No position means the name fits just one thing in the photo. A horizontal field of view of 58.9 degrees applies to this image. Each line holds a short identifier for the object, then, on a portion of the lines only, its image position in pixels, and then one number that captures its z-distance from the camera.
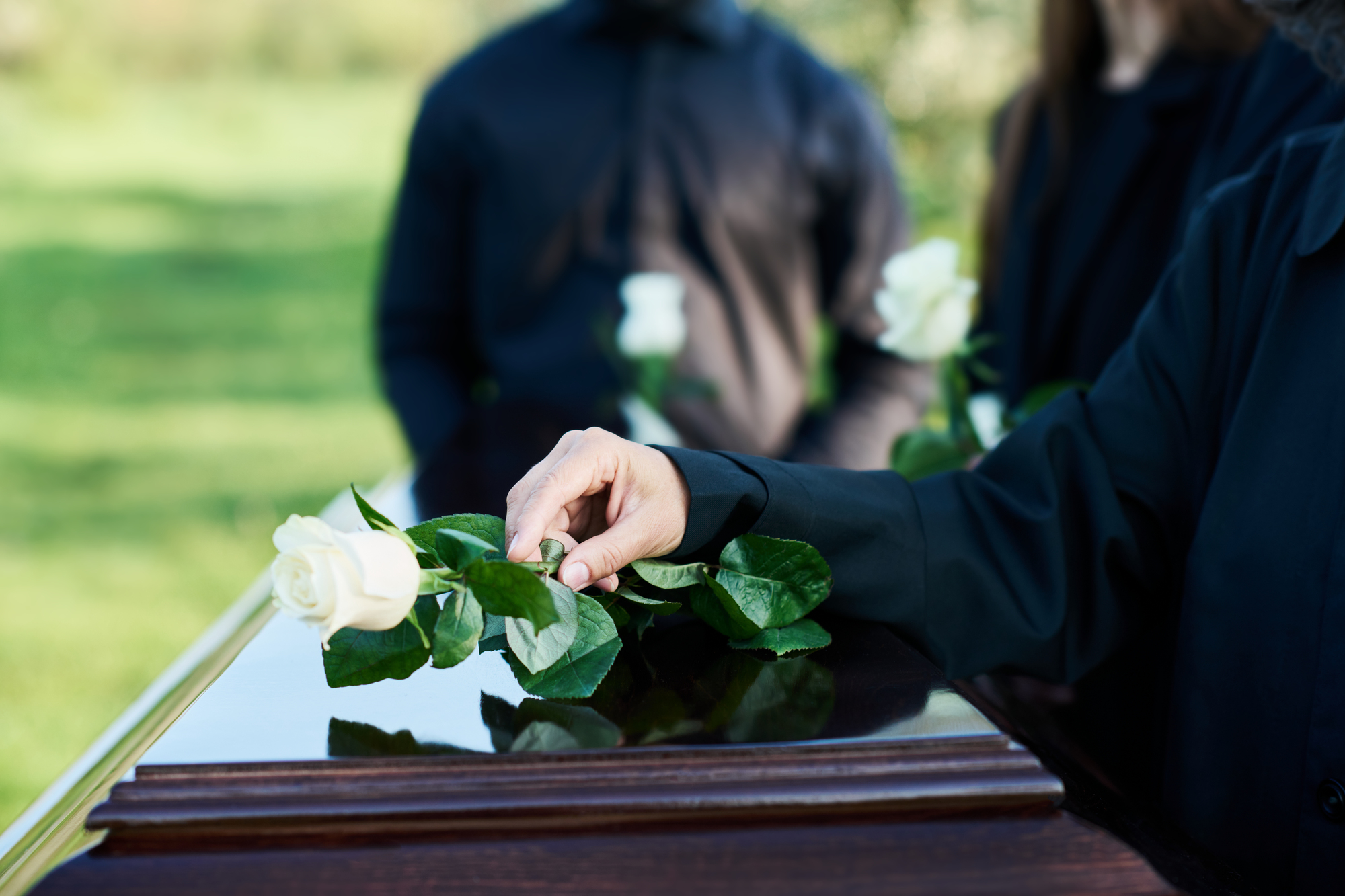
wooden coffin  0.70
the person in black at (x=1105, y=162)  1.88
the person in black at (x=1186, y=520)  1.05
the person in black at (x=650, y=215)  2.80
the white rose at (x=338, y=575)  0.81
